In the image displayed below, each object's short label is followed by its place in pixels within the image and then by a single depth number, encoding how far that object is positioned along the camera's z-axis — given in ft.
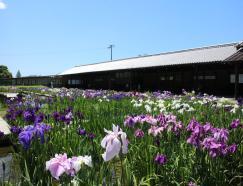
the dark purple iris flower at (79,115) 12.34
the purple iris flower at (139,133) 8.19
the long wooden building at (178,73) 42.25
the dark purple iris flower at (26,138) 6.56
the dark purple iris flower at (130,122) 9.24
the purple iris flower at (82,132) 8.83
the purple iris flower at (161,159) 6.40
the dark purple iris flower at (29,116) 10.28
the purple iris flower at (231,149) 6.57
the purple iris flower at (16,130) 9.21
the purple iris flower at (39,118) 9.55
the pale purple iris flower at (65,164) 4.67
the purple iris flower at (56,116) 10.64
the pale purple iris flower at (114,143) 4.63
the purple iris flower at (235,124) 8.76
